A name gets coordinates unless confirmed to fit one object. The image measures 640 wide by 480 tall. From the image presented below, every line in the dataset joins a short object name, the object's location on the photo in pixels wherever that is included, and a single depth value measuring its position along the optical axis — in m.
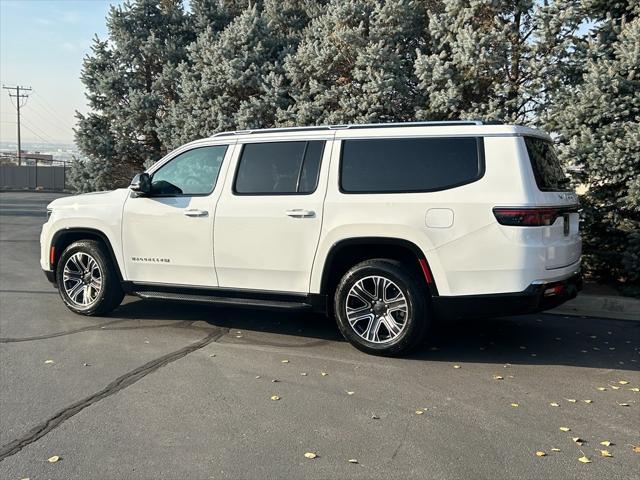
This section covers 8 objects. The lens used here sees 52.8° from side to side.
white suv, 5.25
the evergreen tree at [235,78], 11.02
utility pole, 75.38
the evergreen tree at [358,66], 9.86
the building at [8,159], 71.92
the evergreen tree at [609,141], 7.74
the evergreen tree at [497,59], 8.70
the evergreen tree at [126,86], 13.07
